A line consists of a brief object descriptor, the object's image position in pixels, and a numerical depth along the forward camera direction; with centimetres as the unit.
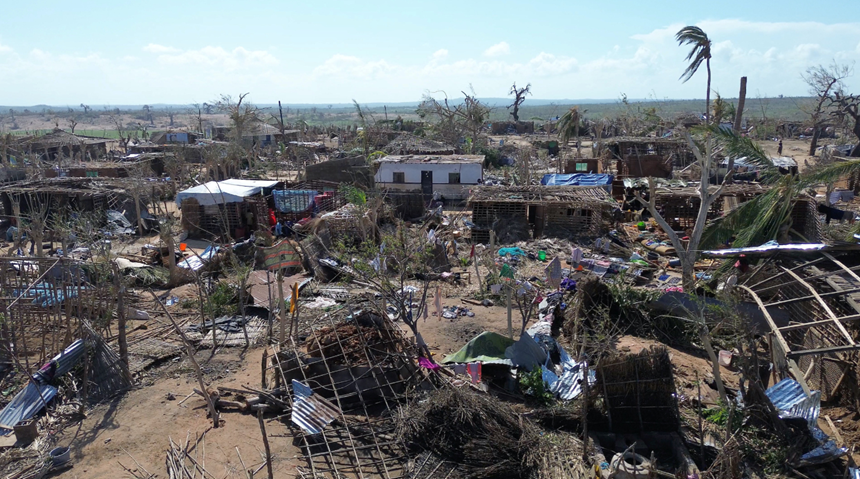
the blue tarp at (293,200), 2016
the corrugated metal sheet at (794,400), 727
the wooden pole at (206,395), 812
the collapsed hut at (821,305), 785
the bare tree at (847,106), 3047
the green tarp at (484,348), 935
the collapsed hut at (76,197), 2005
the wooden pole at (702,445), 713
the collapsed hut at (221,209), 1877
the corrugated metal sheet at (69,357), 894
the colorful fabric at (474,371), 914
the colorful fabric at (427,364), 874
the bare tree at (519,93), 5299
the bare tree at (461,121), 3431
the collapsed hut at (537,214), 1817
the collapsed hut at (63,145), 3572
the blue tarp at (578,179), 2270
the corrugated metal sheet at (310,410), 790
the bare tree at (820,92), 3434
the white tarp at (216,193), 1862
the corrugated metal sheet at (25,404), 824
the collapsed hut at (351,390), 749
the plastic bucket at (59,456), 735
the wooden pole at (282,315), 1037
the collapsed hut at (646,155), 2647
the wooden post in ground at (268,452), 581
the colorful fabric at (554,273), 1330
